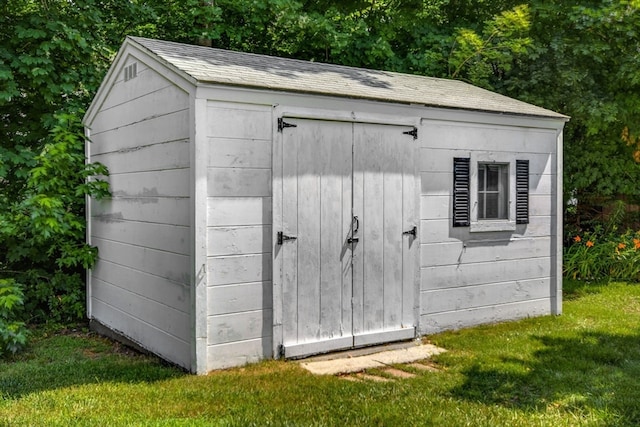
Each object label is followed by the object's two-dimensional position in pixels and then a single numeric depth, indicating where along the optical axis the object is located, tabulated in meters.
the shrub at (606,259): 9.25
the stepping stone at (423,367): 4.87
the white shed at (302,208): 4.71
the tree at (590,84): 8.76
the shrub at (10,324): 5.19
